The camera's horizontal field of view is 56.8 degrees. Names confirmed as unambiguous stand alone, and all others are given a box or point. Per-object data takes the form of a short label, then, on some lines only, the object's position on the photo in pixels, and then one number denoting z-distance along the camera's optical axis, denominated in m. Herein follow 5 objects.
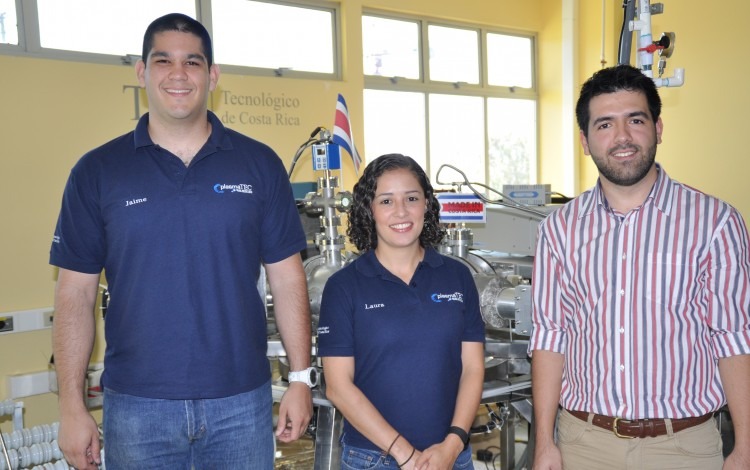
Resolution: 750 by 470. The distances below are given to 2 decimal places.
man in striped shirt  1.43
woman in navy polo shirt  1.51
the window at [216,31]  3.91
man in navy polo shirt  1.50
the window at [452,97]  5.57
